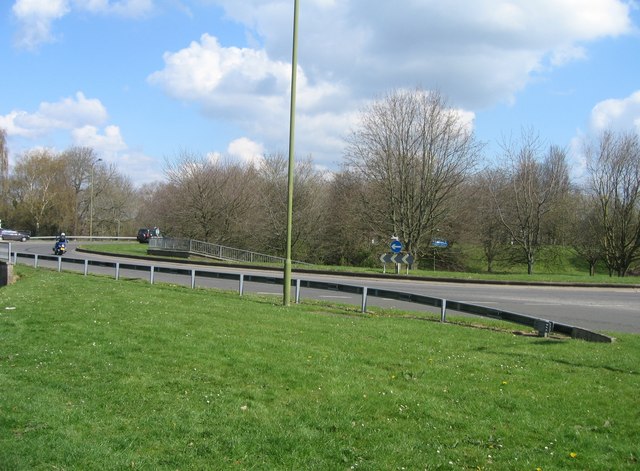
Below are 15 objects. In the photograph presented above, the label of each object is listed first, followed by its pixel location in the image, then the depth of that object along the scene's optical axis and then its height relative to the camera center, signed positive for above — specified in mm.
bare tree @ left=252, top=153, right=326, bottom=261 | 52250 +2212
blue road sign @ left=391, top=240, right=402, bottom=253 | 27453 -7
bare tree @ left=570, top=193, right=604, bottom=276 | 48031 +2090
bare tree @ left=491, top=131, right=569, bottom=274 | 45531 +4244
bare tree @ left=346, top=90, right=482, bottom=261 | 40031 +5314
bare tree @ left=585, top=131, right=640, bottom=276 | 44219 +3956
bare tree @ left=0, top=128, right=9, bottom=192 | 80375 +9334
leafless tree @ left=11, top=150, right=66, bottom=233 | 80375 +5298
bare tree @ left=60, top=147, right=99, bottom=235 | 83875 +7673
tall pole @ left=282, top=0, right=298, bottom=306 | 14125 +2448
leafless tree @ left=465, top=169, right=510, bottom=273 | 45938 +2577
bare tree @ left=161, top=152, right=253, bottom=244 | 54531 +3227
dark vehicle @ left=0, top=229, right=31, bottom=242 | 66281 -782
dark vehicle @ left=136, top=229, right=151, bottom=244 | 72812 -196
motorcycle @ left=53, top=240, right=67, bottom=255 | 42156 -1257
